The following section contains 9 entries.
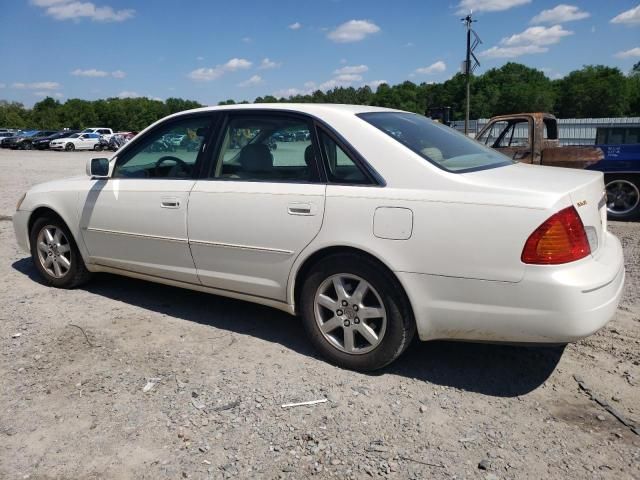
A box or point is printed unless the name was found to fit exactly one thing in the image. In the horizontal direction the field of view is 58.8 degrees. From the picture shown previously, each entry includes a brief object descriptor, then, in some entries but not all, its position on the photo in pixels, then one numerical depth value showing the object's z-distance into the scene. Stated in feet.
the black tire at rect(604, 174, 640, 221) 28.58
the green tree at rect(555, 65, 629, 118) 268.41
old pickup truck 28.53
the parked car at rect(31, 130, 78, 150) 148.97
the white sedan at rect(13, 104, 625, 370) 9.70
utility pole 84.55
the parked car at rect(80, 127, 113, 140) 149.07
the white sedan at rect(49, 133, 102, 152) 143.33
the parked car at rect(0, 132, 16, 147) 158.34
